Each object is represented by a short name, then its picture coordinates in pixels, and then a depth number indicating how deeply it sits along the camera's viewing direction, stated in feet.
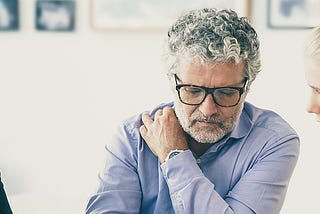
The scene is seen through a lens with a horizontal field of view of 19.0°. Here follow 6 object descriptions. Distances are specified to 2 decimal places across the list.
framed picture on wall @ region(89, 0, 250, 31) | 16.32
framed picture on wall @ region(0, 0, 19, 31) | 16.29
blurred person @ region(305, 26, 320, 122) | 7.77
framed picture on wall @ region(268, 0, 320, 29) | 15.39
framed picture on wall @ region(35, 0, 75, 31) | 16.25
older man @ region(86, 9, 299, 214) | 8.31
